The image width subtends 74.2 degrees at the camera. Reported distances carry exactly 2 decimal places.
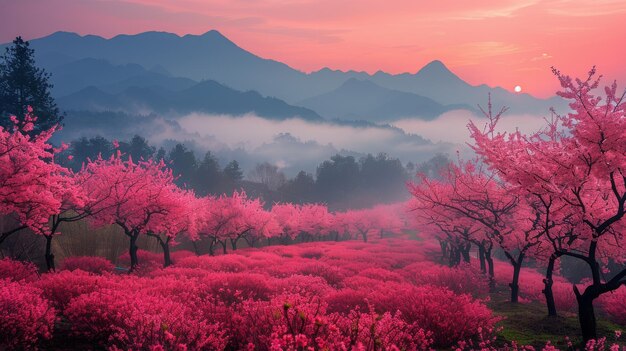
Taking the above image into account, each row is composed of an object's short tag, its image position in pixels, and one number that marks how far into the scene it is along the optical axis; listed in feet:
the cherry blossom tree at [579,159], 28.58
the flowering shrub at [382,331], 23.10
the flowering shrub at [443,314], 33.27
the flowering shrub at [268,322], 23.52
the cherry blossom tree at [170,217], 75.25
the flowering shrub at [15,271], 44.11
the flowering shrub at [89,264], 69.72
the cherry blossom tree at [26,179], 44.14
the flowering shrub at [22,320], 25.94
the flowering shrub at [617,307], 50.42
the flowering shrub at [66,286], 35.53
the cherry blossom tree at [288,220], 181.10
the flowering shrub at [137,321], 23.76
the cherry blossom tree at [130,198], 70.23
